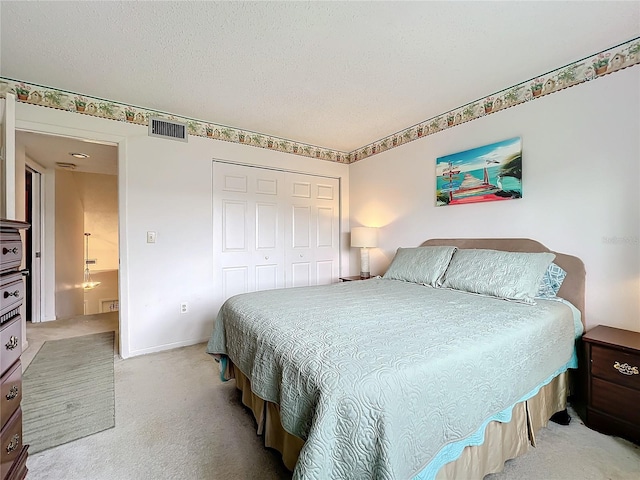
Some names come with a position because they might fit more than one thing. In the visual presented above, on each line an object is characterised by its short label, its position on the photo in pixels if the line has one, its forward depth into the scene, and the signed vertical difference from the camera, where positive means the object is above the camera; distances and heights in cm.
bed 91 -51
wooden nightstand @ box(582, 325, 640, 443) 158 -83
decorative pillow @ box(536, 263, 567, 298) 202 -31
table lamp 357 +1
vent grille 287 +113
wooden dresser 111 -47
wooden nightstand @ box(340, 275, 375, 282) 364 -50
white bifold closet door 336 +14
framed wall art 243 +59
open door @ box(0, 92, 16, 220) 167 +51
